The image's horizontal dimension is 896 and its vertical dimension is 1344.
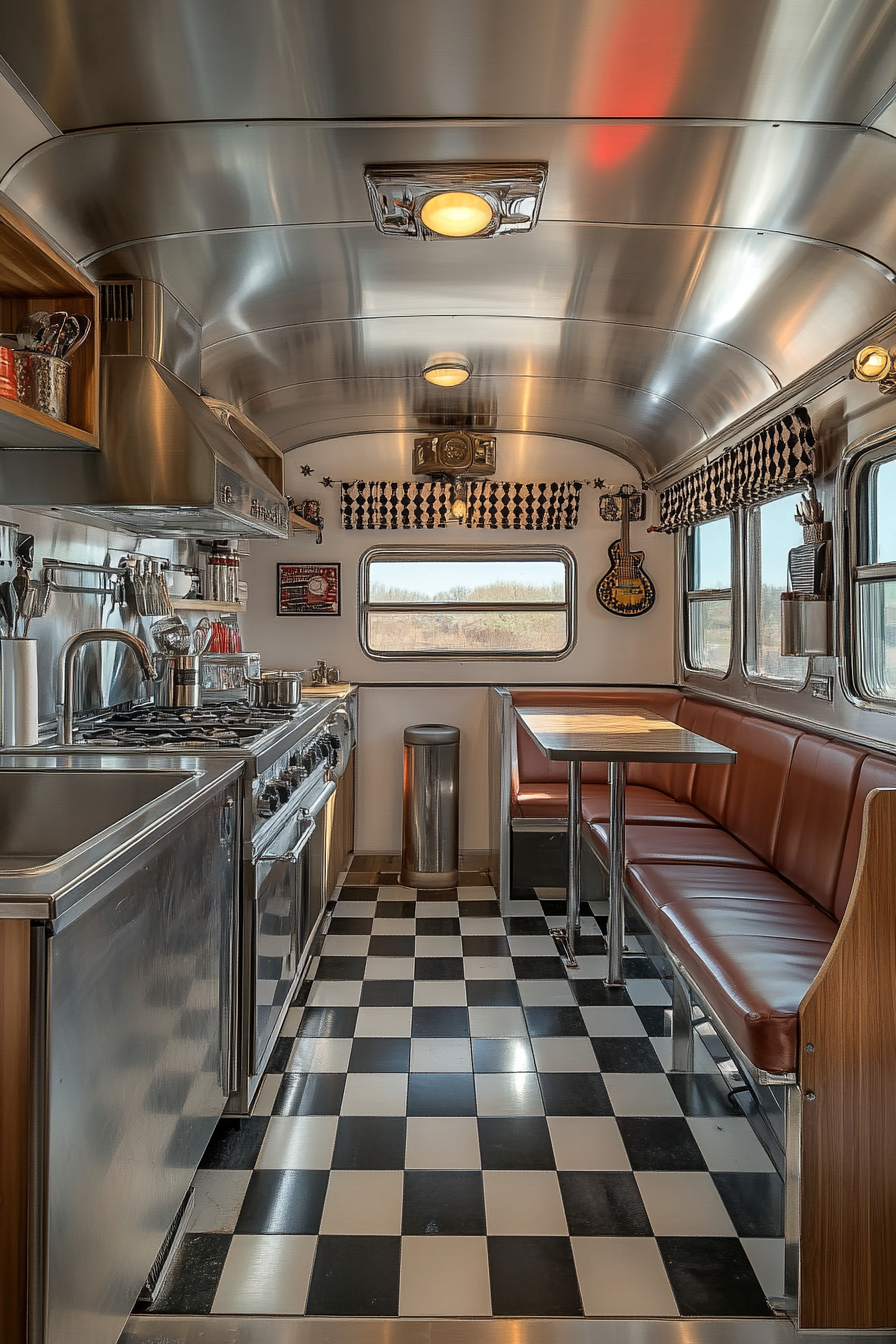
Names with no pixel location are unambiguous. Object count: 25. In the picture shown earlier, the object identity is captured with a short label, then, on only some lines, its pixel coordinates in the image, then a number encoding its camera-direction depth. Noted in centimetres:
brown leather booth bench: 182
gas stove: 262
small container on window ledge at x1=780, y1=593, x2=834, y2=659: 346
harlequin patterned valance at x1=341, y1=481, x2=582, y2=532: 577
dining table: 310
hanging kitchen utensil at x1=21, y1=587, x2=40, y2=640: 285
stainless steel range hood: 277
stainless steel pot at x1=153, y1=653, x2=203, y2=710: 371
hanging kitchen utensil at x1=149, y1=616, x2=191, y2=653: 404
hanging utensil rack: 302
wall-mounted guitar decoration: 583
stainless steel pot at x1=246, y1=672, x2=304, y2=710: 383
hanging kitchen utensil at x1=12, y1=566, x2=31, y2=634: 282
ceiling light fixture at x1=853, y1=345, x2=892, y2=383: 281
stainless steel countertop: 126
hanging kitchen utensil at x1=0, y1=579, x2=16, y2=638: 277
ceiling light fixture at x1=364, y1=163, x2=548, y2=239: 243
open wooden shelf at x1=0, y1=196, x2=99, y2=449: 218
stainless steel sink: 218
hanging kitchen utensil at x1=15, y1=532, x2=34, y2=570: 286
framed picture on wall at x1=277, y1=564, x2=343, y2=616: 586
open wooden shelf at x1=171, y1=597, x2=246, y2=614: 413
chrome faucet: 266
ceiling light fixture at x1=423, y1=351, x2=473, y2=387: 425
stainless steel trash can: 524
